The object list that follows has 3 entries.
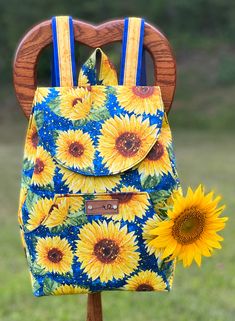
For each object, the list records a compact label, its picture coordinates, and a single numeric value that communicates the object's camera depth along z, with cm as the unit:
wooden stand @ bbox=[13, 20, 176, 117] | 143
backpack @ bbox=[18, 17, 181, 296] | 135
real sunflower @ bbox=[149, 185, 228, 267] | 133
